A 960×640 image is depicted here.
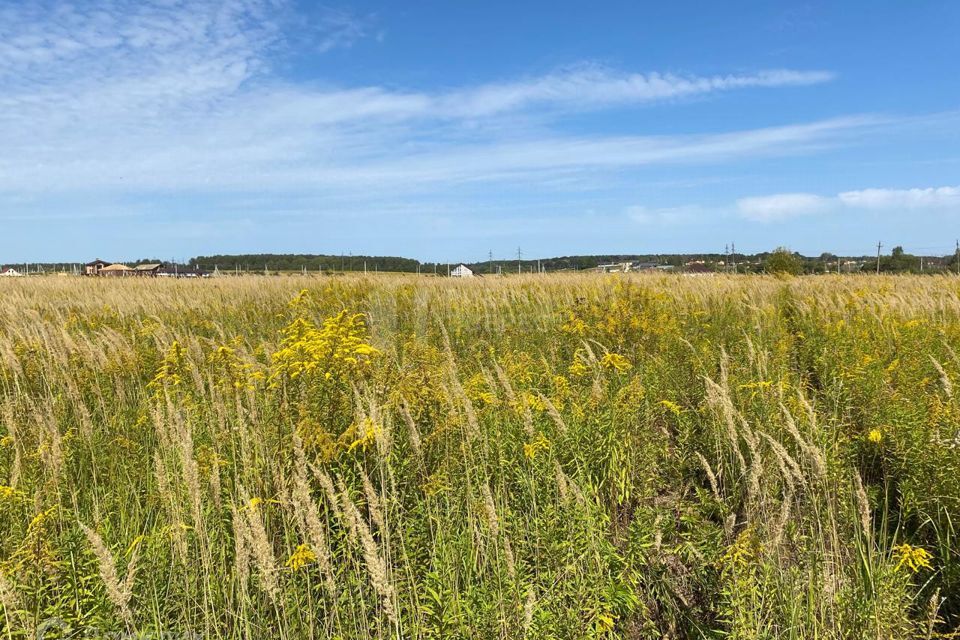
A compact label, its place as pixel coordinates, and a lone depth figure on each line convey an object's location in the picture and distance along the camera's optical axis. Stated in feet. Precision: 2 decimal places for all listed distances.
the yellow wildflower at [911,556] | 6.83
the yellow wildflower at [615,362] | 13.25
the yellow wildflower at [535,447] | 8.79
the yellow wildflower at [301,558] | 6.41
